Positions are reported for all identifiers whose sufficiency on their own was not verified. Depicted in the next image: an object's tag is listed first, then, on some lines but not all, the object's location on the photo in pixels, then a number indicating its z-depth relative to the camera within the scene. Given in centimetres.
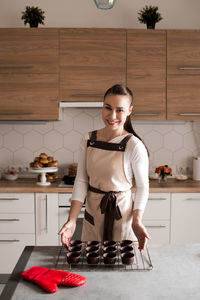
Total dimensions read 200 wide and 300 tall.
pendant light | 134
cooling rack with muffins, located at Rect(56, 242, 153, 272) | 119
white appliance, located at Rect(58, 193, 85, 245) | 277
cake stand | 287
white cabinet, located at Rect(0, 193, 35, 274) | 277
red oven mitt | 104
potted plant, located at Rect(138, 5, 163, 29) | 301
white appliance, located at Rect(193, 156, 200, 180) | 321
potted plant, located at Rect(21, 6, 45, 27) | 298
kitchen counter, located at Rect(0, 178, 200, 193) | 275
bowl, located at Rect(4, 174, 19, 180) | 316
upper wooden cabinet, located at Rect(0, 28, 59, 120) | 293
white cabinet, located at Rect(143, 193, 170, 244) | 279
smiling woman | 165
